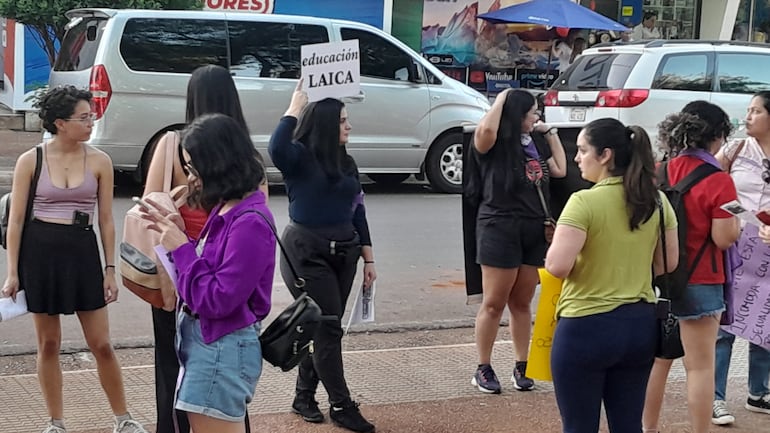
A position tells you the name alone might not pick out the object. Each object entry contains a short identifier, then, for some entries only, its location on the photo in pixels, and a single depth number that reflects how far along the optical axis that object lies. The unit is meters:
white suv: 12.41
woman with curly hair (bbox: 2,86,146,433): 4.45
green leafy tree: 13.16
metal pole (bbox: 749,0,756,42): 22.94
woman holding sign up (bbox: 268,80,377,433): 4.80
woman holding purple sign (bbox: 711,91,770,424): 4.98
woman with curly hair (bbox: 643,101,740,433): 4.31
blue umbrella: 18.19
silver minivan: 11.41
